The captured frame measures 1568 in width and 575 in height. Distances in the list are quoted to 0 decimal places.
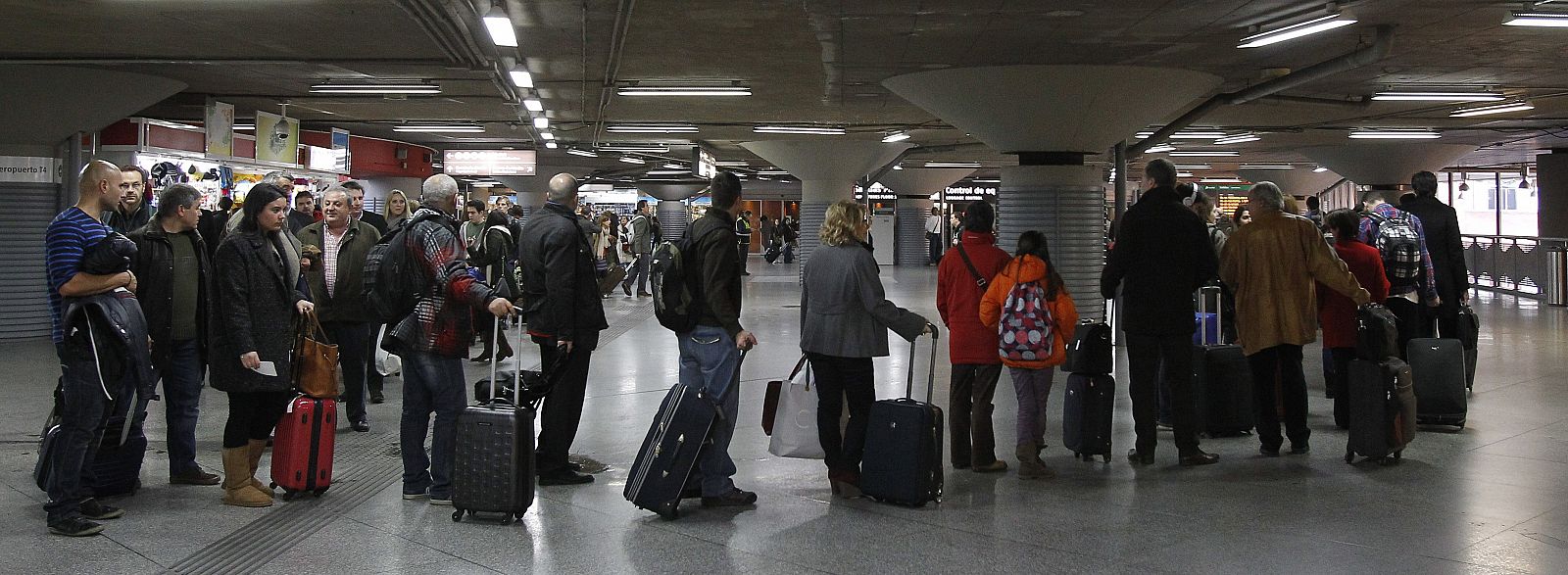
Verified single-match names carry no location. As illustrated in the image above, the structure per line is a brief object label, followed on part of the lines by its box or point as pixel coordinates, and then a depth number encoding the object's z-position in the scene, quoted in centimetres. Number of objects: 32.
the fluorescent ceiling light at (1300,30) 930
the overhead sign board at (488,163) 2459
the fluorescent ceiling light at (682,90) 1520
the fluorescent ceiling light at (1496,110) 1753
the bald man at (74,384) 499
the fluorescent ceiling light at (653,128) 2173
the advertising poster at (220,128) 1609
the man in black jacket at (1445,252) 859
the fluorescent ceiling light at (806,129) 2166
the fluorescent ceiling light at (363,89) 1510
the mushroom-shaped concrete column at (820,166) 2494
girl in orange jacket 600
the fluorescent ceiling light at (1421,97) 1595
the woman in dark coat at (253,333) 536
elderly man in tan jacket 671
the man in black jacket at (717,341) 545
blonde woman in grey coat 552
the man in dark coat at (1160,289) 638
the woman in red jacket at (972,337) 618
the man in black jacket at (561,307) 582
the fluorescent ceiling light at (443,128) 2211
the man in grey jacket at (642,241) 2112
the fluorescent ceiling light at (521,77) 1298
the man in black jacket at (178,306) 571
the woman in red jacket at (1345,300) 728
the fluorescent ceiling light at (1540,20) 954
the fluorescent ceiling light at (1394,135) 2309
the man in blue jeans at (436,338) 548
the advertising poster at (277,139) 1752
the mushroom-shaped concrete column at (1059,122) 1244
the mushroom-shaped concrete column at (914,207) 4050
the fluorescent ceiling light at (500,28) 902
